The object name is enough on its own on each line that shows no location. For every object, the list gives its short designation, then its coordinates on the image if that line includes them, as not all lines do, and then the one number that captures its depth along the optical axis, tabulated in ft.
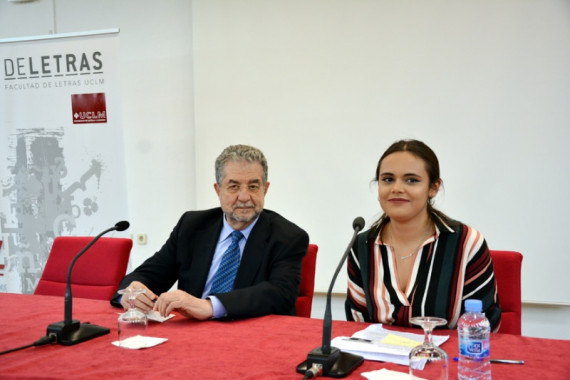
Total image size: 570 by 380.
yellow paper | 5.25
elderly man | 7.56
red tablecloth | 4.71
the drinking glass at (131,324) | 5.82
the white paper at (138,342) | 5.54
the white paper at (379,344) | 4.96
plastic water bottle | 4.38
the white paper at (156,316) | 6.57
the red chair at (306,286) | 8.24
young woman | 6.55
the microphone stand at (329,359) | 4.64
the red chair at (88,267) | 9.04
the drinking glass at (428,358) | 4.46
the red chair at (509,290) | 7.06
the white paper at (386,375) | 4.45
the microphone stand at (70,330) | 5.78
